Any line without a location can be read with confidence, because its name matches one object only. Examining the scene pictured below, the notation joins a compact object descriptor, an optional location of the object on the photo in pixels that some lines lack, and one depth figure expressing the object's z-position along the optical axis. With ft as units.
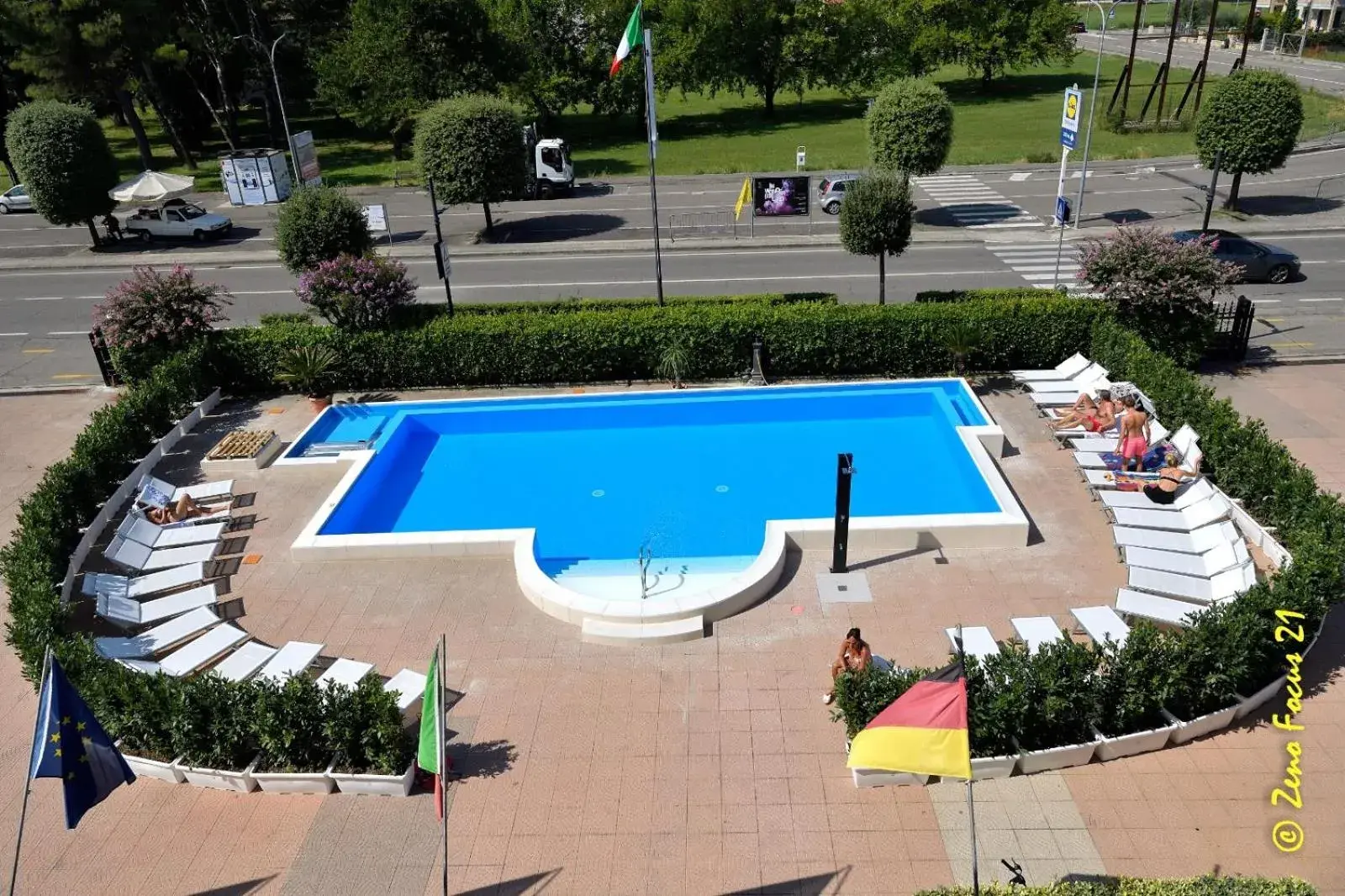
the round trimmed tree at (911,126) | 91.91
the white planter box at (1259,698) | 32.42
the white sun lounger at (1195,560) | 38.93
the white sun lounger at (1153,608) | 36.52
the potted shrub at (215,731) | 30.63
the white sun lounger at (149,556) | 43.55
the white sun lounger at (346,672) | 35.12
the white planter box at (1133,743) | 30.78
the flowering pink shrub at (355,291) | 62.44
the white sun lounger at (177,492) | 48.60
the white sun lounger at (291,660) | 35.55
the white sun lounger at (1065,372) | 58.75
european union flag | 25.22
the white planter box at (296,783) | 30.55
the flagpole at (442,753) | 24.63
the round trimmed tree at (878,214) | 64.23
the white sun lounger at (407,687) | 33.55
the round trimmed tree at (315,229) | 66.13
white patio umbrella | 111.55
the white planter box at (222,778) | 30.76
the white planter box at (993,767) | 30.07
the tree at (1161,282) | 57.72
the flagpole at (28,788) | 23.69
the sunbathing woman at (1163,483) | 44.70
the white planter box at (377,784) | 30.30
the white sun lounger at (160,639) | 37.22
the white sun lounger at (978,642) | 35.04
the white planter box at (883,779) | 30.27
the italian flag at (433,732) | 24.82
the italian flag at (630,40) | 60.23
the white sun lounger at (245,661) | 35.70
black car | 79.87
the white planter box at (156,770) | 31.42
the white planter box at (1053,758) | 30.30
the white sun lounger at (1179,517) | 42.29
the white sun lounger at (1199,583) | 37.45
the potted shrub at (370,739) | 30.25
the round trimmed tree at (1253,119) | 93.20
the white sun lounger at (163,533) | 45.50
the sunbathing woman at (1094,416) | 51.24
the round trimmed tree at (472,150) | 98.17
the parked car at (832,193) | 110.32
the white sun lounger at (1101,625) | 35.58
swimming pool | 43.47
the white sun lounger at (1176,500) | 43.80
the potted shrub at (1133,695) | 30.73
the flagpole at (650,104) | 61.11
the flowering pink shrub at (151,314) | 62.49
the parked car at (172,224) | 113.80
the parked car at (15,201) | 133.08
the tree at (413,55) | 135.44
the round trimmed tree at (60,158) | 101.96
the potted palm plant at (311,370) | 61.72
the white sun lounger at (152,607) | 39.78
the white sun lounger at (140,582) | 41.37
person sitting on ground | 32.81
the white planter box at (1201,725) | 31.37
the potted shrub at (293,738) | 30.37
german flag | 23.34
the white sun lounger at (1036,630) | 35.81
